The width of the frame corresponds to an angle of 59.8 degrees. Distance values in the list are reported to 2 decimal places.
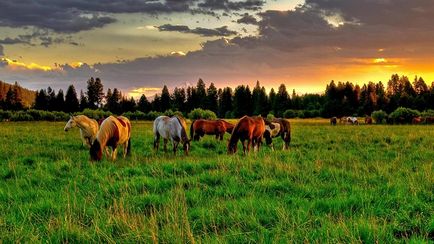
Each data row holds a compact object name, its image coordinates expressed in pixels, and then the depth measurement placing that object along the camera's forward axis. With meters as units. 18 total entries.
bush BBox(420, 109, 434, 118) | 72.65
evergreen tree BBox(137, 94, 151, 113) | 122.68
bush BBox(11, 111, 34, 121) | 70.89
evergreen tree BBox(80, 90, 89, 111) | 117.82
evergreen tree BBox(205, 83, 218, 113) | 124.69
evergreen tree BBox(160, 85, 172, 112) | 123.75
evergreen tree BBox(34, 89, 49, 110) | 114.94
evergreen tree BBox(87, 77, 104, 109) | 122.75
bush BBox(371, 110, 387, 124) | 71.88
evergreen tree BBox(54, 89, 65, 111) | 112.25
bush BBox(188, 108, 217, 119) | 66.36
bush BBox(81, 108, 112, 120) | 76.86
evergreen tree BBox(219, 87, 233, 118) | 126.51
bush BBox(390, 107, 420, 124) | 67.50
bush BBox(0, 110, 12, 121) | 71.11
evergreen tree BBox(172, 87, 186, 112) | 125.26
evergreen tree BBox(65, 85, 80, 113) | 111.38
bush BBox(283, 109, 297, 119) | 110.32
